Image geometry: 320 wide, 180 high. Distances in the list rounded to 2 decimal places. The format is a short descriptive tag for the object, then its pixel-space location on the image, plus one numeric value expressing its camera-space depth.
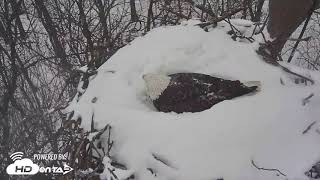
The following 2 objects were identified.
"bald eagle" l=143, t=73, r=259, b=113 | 2.13
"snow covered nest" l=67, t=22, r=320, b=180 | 1.81
